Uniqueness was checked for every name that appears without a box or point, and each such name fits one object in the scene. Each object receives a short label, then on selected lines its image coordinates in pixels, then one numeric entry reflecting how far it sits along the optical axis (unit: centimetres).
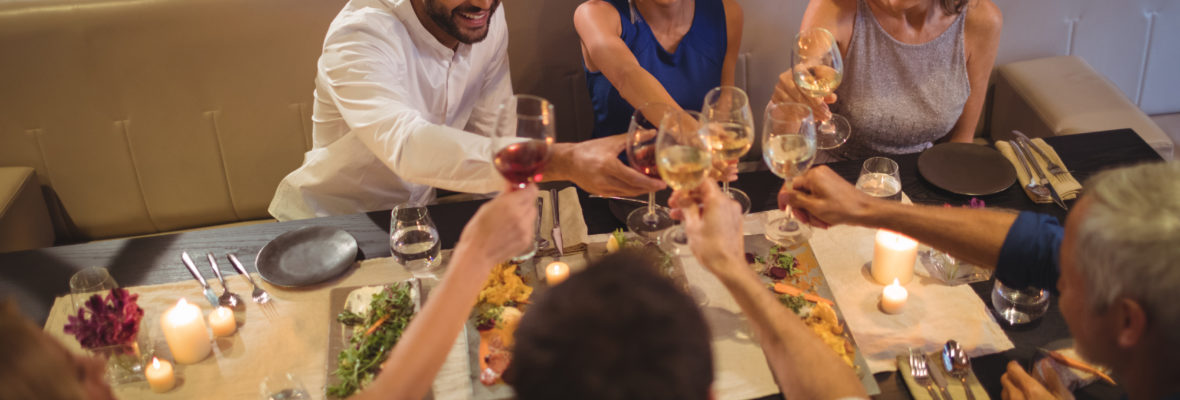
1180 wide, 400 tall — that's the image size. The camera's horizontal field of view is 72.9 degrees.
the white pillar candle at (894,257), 154
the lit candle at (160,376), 139
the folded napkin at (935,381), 131
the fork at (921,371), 133
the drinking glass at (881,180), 178
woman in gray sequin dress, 231
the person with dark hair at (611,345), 78
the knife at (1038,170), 178
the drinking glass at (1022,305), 147
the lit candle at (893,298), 148
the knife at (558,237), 167
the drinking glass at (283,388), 136
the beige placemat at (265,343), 140
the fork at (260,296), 160
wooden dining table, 168
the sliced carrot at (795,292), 150
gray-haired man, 96
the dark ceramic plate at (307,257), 164
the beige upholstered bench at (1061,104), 254
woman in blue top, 232
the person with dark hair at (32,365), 89
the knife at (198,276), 158
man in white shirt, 171
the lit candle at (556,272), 160
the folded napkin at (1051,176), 179
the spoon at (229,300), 159
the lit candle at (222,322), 150
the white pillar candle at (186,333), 143
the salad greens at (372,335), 138
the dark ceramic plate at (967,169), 185
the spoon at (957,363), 134
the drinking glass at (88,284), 150
